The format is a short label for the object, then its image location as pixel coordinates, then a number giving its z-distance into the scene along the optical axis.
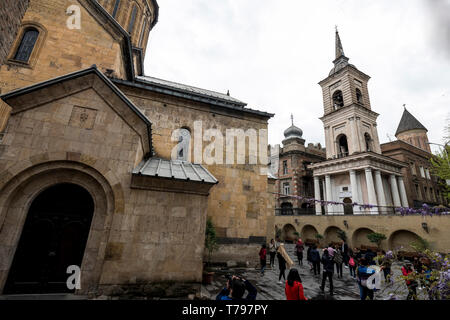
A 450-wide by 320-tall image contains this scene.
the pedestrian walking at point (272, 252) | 10.98
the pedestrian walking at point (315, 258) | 10.30
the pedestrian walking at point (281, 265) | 8.59
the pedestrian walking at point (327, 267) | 7.55
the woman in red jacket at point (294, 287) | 4.25
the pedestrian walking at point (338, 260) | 10.07
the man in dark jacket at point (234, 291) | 3.98
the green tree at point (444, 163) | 17.37
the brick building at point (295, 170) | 31.89
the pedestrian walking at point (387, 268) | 7.41
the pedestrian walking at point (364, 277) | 5.93
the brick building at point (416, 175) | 29.58
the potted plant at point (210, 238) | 8.77
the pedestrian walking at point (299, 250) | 13.06
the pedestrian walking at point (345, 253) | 12.22
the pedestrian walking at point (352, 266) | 10.35
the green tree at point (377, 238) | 17.72
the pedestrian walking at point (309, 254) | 10.66
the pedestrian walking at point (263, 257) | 9.54
